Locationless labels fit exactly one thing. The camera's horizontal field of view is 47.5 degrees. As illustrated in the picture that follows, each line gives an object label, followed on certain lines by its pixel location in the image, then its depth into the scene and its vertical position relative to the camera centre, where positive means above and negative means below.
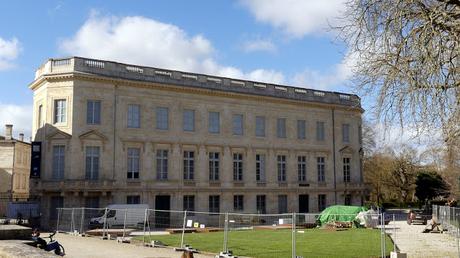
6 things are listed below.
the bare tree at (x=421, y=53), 11.20 +3.00
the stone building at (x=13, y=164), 60.94 +2.84
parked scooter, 12.98 -1.57
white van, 34.88 -2.03
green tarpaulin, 39.90 -1.78
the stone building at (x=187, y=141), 39.09 +4.03
